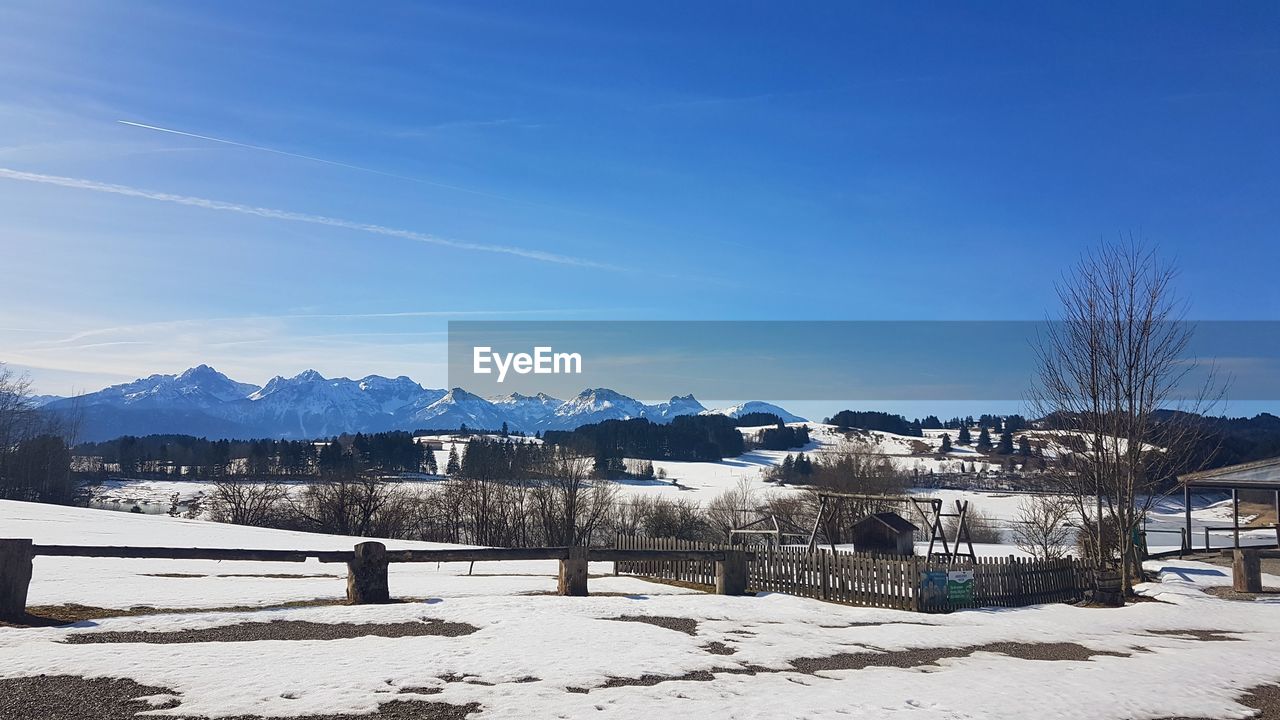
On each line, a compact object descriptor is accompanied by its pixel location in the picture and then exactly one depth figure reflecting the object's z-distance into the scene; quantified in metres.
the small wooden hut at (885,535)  34.25
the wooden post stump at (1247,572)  24.28
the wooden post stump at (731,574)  19.19
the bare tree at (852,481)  54.44
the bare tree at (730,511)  70.00
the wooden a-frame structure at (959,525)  25.00
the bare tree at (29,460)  89.62
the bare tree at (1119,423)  24.70
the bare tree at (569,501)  71.12
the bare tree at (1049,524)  34.31
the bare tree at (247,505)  75.06
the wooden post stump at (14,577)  11.16
